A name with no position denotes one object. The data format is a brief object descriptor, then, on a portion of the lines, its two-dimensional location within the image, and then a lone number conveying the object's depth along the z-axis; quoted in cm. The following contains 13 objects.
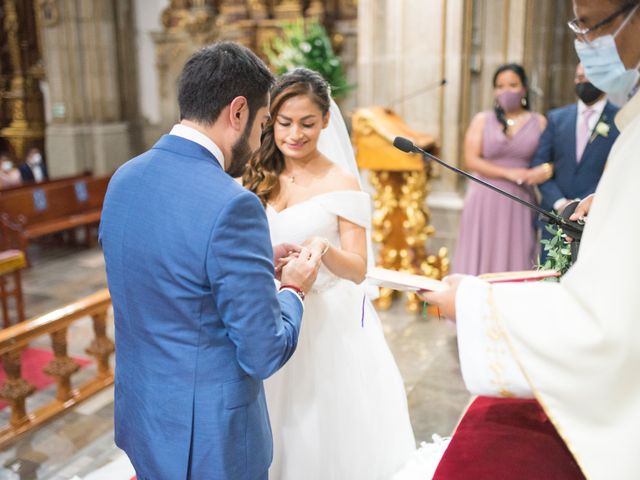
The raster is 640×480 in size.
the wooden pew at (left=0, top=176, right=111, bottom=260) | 738
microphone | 173
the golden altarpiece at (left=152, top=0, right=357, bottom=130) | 938
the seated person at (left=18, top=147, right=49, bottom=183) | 990
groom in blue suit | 153
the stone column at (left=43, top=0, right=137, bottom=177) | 1067
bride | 246
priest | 124
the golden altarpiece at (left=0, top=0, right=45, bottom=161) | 1201
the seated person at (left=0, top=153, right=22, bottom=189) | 918
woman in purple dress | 430
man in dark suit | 369
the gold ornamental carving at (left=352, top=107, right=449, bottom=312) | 489
